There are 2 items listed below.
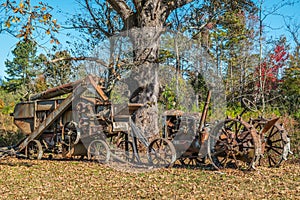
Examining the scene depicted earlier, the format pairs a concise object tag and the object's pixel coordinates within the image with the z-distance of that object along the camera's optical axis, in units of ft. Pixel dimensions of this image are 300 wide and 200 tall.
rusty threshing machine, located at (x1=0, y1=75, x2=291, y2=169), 28.99
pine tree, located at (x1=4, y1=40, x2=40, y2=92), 117.71
